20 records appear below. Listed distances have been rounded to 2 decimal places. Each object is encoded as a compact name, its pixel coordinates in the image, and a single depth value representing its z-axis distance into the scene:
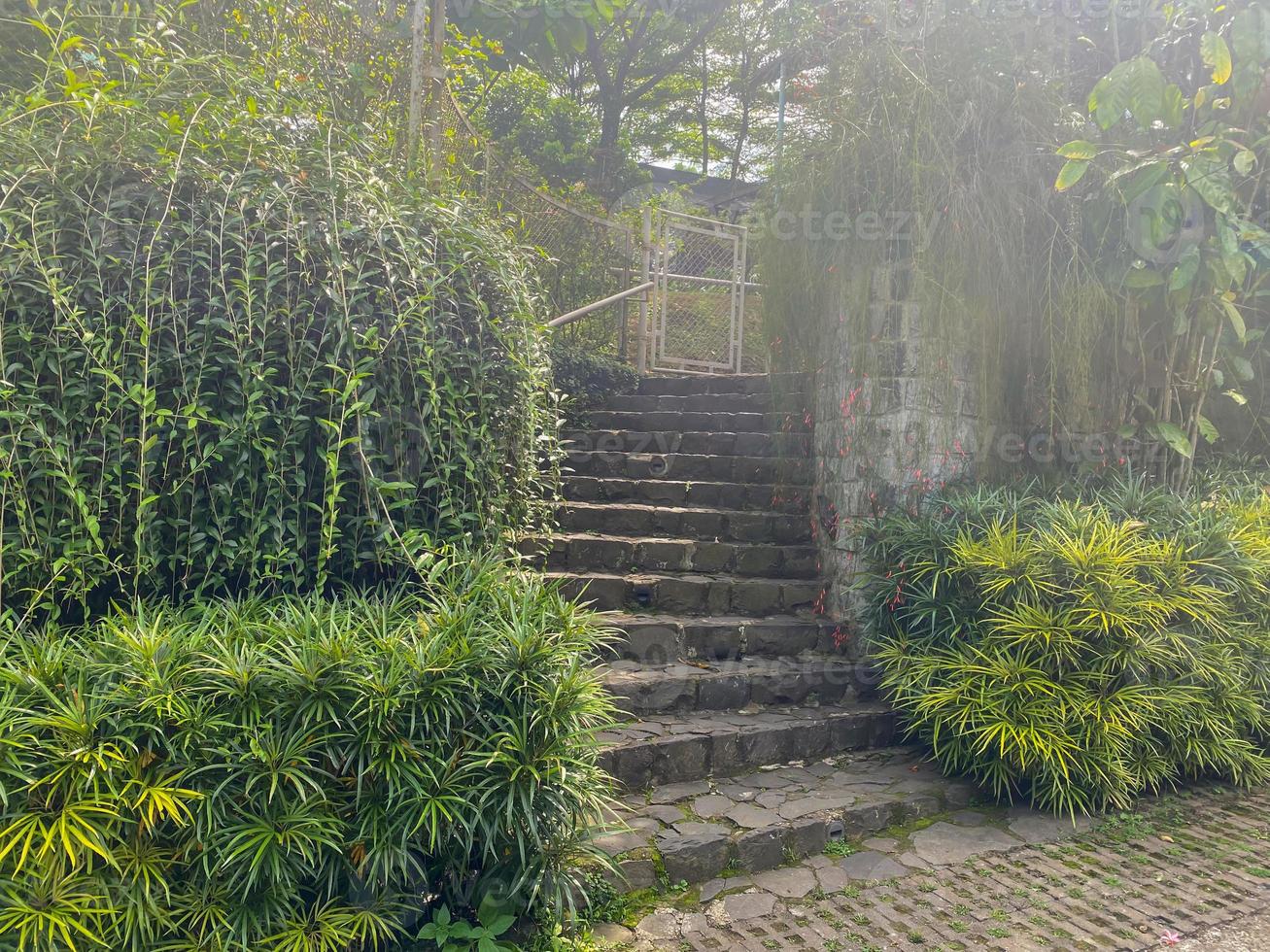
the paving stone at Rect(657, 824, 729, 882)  2.74
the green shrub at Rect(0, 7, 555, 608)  2.47
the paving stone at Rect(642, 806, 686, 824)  2.93
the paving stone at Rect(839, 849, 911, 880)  2.89
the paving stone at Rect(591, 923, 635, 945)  2.46
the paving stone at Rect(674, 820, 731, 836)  2.85
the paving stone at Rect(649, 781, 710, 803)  3.10
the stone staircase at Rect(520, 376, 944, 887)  3.04
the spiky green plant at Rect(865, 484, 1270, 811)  3.28
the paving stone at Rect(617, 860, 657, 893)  2.66
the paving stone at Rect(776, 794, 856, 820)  3.06
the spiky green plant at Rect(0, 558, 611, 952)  1.86
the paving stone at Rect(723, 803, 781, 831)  2.96
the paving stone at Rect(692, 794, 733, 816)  3.02
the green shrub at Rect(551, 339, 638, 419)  6.39
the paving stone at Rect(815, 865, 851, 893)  2.82
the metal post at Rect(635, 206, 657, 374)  8.12
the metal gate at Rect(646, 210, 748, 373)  8.33
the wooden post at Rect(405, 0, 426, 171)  4.00
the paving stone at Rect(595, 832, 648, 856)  2.70
